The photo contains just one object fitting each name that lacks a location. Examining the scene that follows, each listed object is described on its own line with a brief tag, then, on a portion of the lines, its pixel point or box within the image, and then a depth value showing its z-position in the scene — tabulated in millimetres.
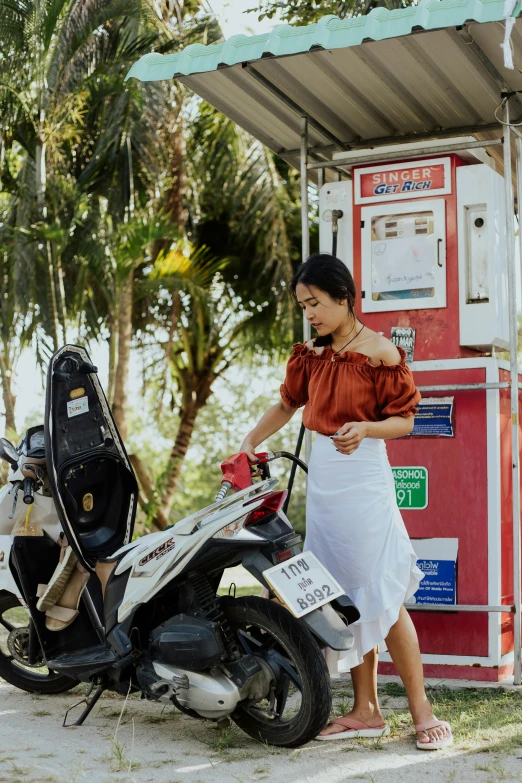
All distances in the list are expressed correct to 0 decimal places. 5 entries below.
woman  3945
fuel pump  5395
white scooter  3756
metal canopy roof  4738
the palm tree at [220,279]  14758
